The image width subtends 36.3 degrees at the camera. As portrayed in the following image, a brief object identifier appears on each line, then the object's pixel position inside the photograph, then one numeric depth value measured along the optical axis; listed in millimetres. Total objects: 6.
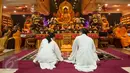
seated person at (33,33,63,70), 4773
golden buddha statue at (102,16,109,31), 14770
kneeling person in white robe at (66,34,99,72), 4599
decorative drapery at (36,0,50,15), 12562
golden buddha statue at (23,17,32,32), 14574
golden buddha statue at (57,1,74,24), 11867
